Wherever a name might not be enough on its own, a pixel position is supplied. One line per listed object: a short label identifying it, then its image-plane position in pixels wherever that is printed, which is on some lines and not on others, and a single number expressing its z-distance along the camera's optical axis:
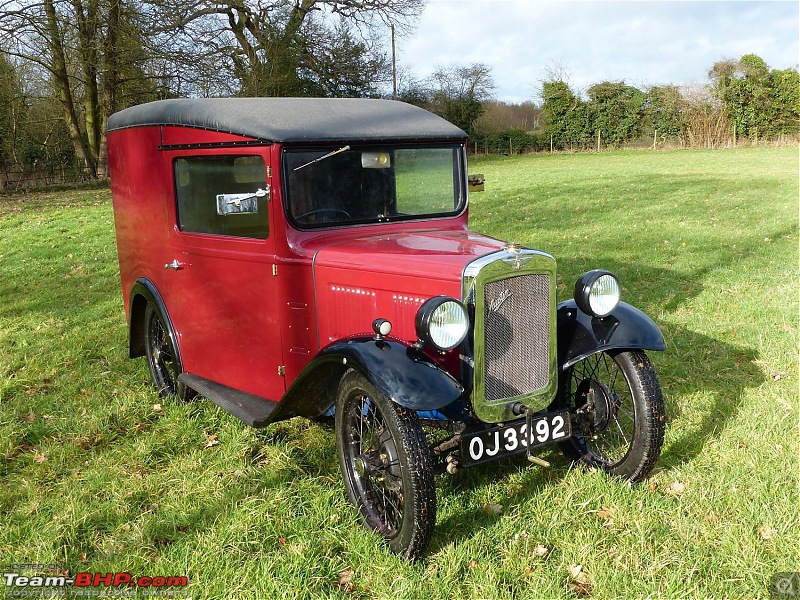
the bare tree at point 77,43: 17.62
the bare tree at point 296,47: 24.42
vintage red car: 3.02
